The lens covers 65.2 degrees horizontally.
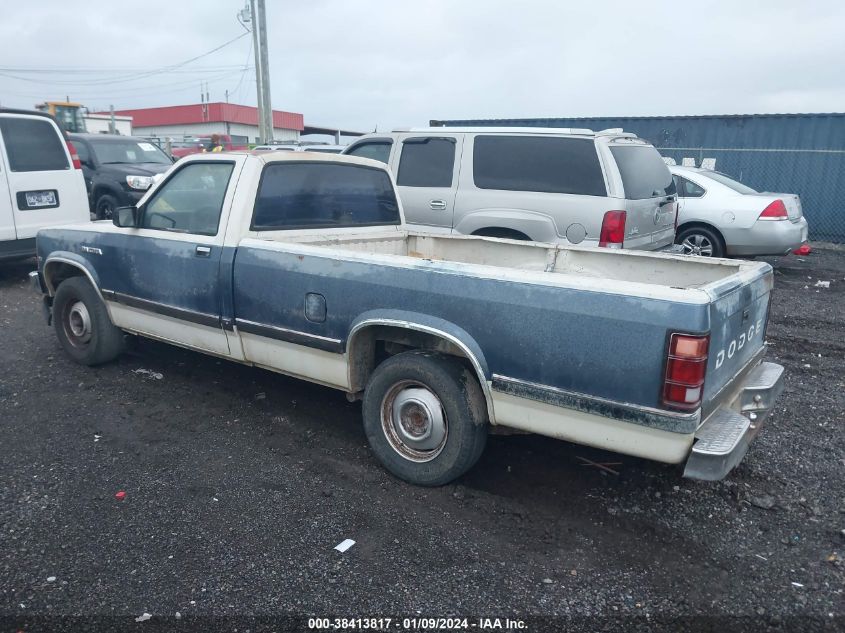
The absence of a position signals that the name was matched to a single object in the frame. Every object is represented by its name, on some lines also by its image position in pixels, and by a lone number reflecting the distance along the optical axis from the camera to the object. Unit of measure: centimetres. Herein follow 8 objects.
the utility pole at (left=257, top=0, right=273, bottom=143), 2022
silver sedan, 963
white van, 799
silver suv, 636
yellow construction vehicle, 2702
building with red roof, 4725
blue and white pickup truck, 287
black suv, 1155
